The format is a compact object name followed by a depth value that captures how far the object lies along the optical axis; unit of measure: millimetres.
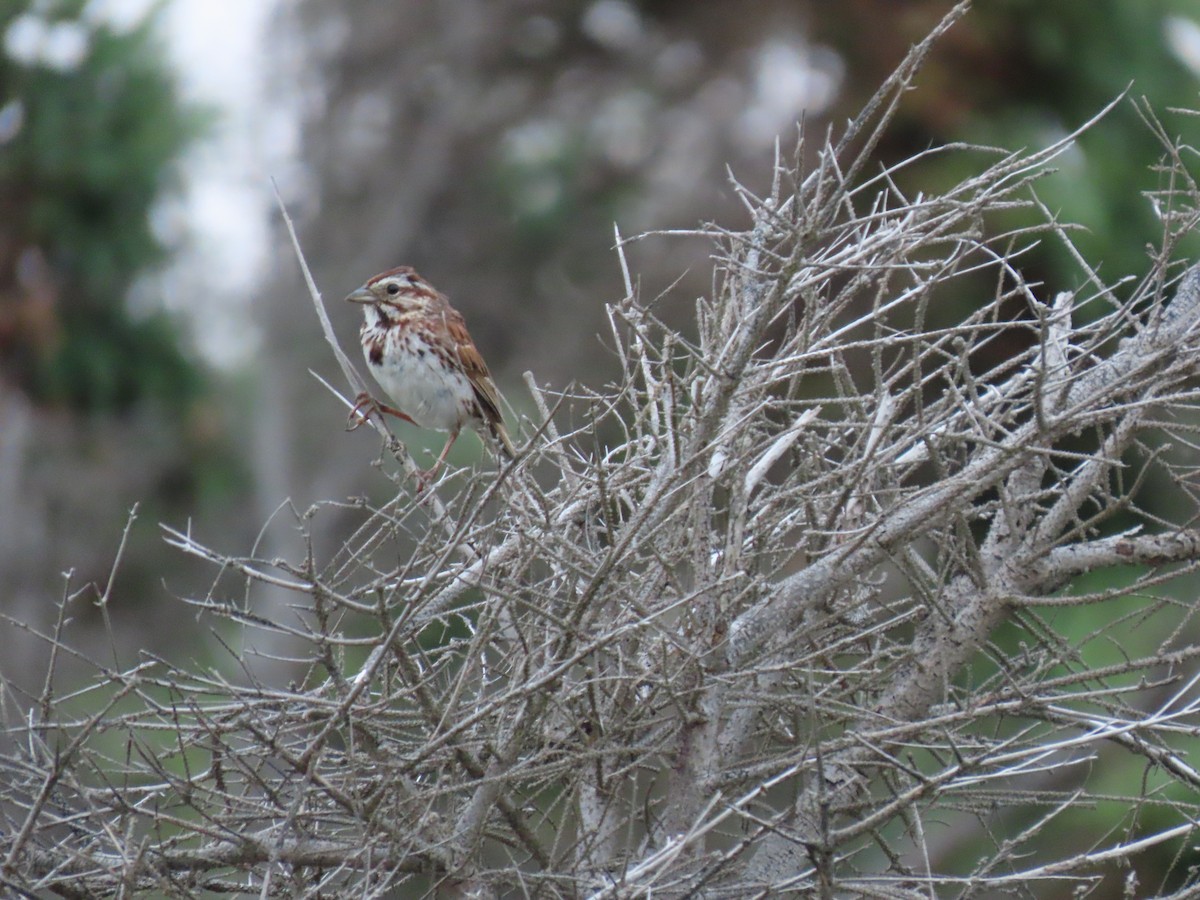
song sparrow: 13375
